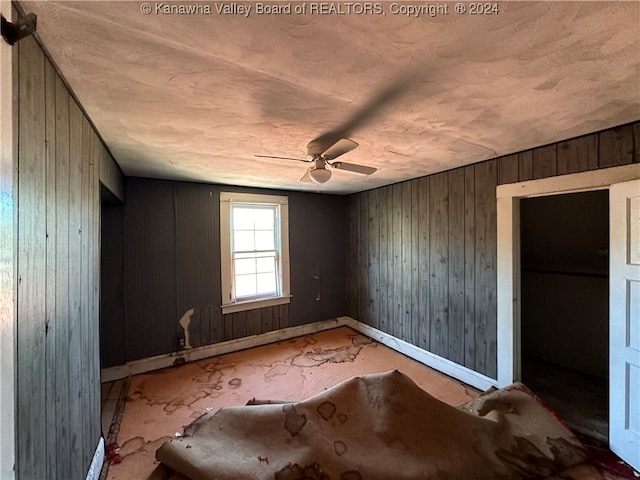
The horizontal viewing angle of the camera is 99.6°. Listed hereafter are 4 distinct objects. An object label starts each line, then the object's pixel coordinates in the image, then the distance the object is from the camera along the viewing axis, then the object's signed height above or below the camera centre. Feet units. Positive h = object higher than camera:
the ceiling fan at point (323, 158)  6.94 +2.08
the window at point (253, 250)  12.93 -0.64
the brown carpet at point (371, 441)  5.18 -4.36
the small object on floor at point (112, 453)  6.64 -5.40
